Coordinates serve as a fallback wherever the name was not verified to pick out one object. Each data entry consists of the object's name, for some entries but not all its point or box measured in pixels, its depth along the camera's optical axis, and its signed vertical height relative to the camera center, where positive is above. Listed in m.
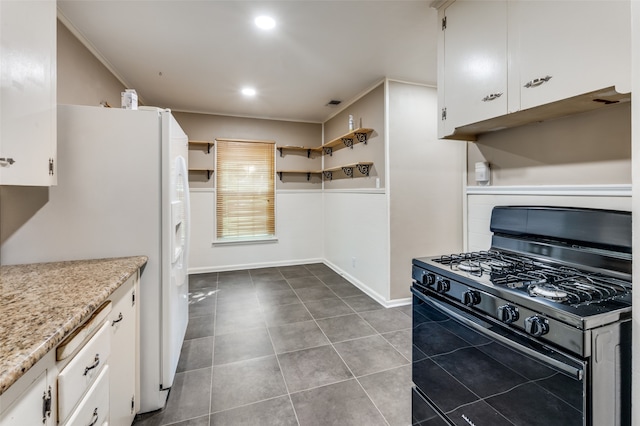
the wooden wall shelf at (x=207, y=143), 4.49 +1.10
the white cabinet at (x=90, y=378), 0.72 -0.53
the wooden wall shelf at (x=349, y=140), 3.68 +1.03
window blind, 4.76 +0.40
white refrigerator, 1.53 +0.01
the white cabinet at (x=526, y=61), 1.09 +0.70
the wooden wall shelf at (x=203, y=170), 4.54 +0.69
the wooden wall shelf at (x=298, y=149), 4.96 +1.13
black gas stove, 0.86 -0.36
